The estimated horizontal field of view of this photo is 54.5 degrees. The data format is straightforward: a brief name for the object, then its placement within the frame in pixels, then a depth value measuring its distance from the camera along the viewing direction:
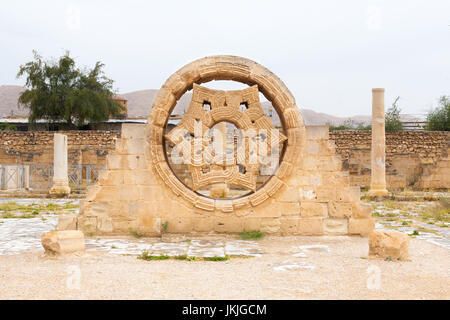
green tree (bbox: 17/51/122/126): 27.02
